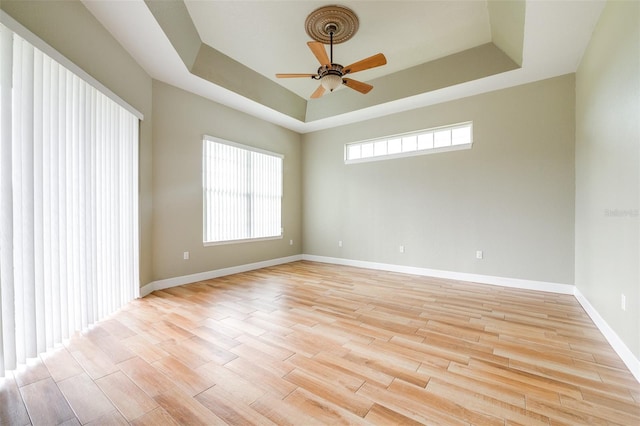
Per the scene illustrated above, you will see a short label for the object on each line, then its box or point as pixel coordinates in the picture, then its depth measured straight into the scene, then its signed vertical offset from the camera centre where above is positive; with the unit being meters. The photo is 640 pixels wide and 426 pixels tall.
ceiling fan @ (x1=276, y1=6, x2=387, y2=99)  2.92 +2.20
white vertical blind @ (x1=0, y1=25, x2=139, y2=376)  1.68 +0.09
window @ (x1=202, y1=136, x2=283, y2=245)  4.45 +0.38
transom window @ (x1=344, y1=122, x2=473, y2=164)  4.36 +1.24
